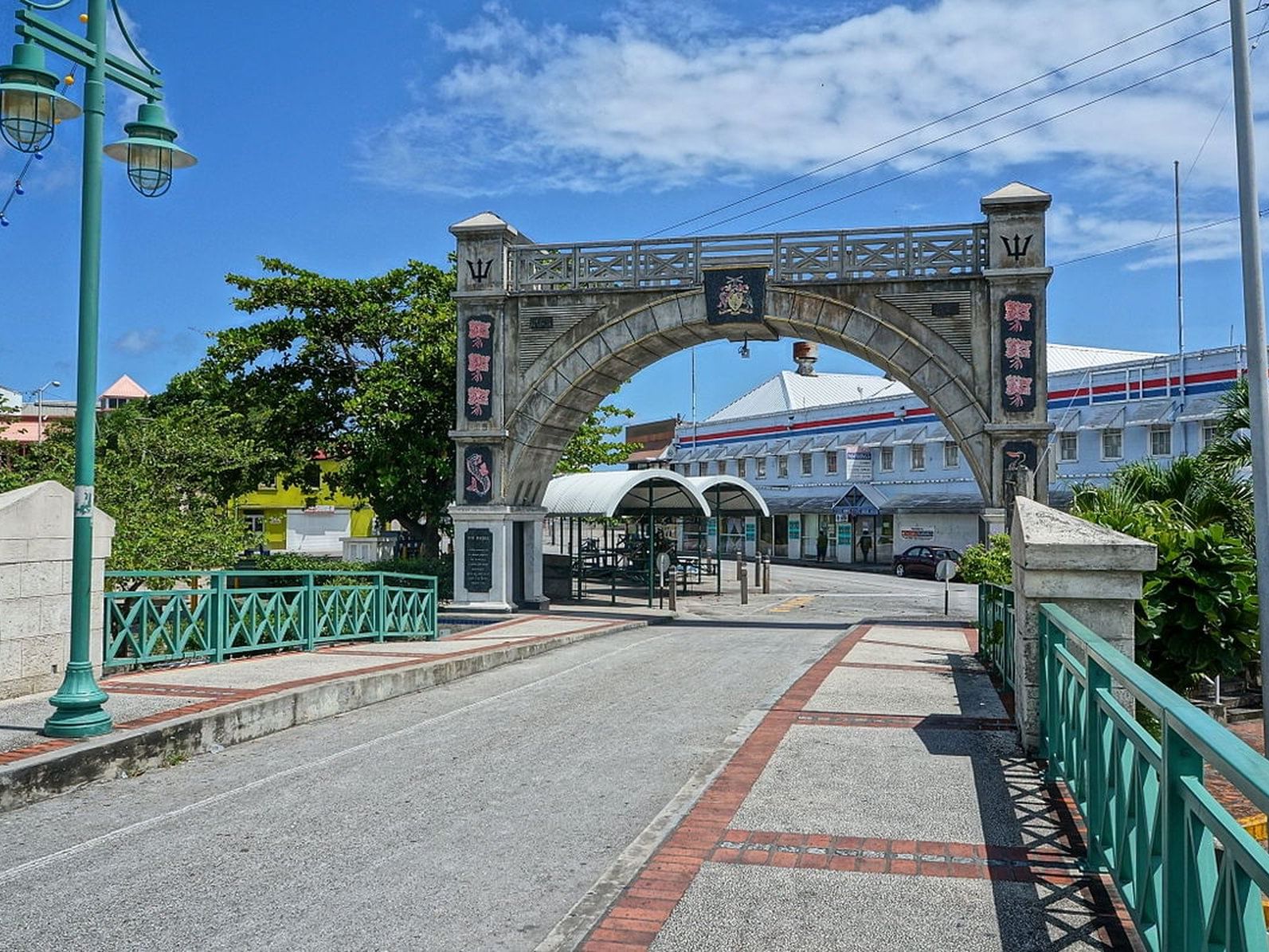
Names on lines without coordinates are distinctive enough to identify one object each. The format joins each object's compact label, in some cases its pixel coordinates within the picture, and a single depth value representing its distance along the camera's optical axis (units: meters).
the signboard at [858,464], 53.00
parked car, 44.91
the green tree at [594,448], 33.09
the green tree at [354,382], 27.53
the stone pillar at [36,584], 10.09
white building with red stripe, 38.00
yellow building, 64.31
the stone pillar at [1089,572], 7.18
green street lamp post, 8.52
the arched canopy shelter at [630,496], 29.53
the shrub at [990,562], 15.57
